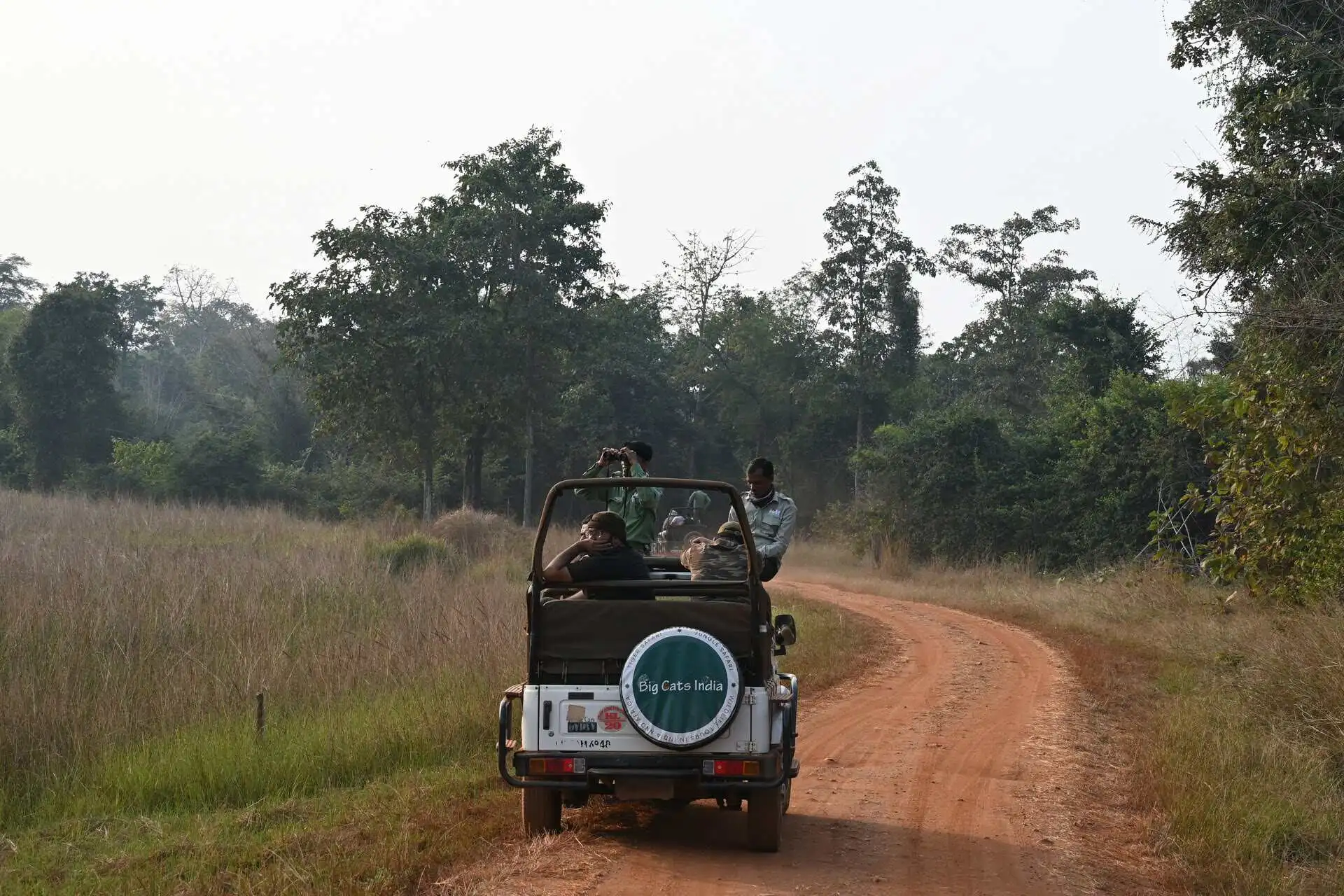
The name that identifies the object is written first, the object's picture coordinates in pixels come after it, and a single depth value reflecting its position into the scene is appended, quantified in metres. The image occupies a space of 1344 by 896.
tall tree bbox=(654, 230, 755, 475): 49.78
